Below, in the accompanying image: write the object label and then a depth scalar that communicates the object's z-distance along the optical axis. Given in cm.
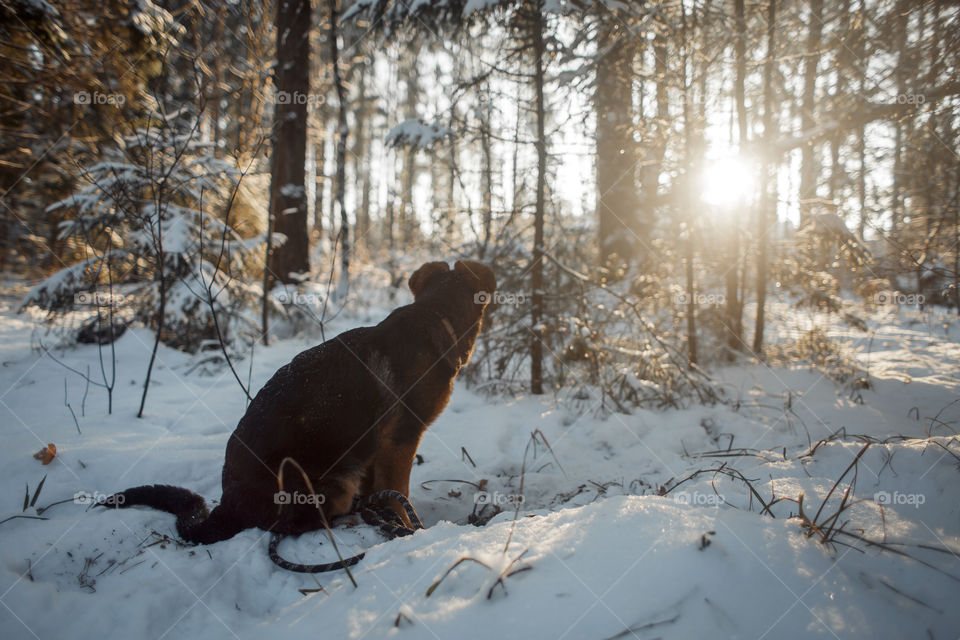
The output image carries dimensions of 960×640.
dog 221
